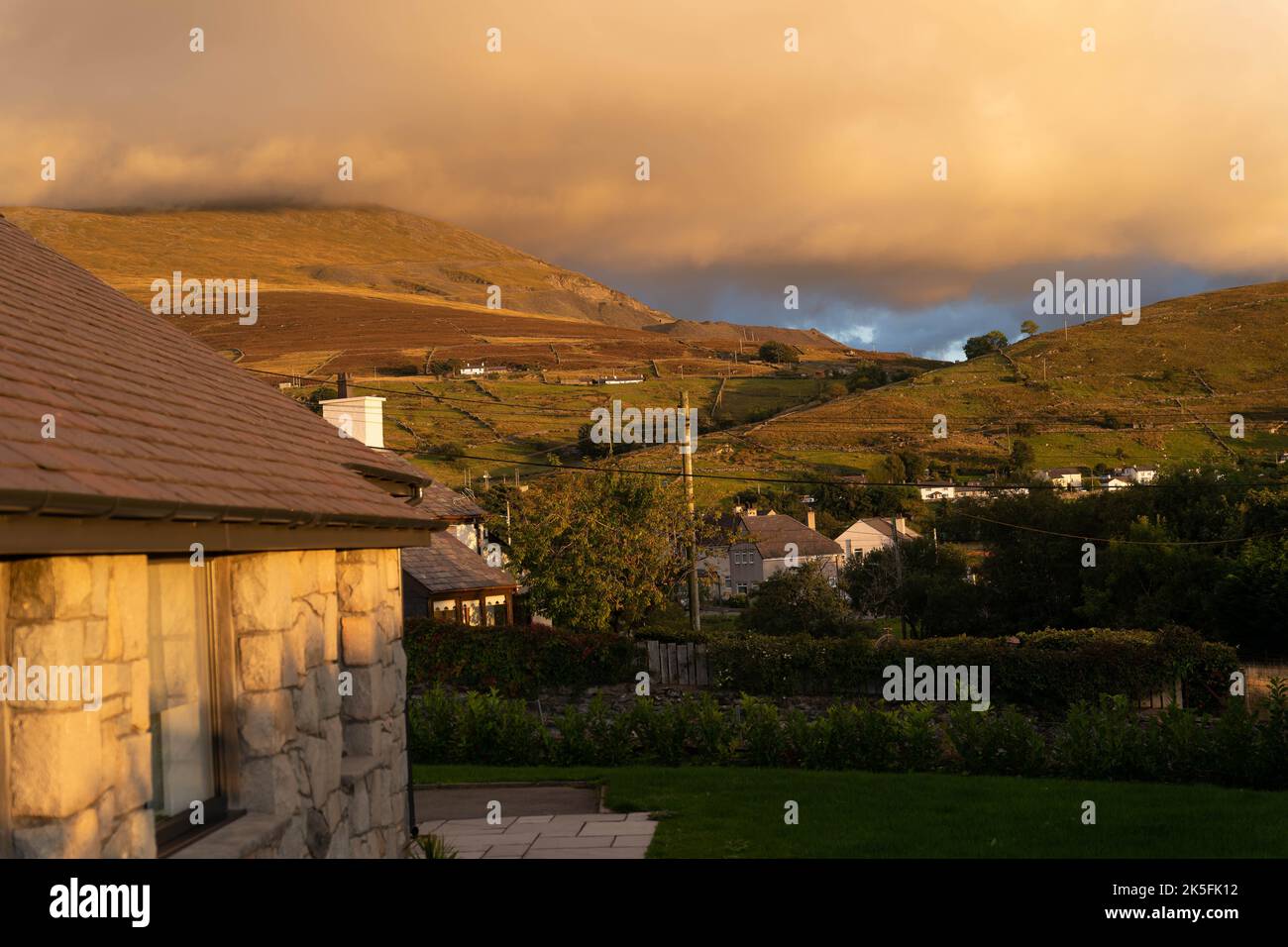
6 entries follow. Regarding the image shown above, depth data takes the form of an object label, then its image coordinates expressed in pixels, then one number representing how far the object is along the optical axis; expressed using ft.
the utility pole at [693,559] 93.04
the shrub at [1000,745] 52.54
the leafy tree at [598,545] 104.32
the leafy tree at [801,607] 116.78
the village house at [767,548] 220.02
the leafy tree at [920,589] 118.62
